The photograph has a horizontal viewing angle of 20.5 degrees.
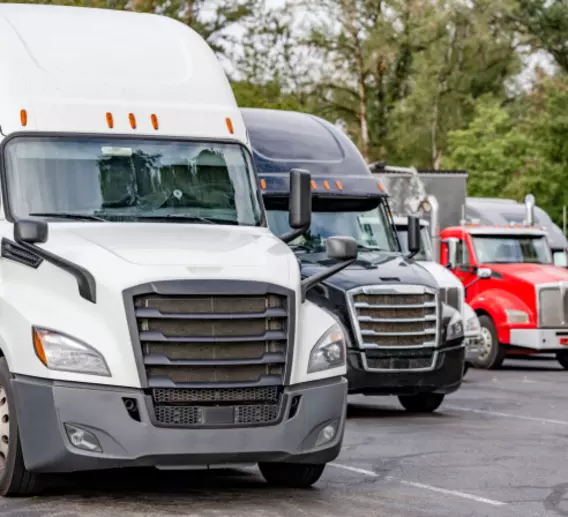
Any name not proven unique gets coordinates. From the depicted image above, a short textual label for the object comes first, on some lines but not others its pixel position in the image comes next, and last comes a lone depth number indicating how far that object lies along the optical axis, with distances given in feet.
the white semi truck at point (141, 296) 32.32
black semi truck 54.54
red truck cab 84.17
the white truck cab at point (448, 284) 69.87
